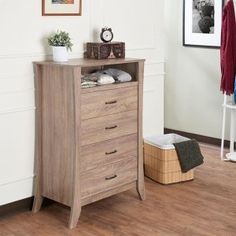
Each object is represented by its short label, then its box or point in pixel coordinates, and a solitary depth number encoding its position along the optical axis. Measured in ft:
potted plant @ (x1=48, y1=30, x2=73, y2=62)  11.76
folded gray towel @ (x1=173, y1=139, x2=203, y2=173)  14.13
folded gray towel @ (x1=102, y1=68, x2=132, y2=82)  12.33
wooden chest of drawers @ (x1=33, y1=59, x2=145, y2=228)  11.28
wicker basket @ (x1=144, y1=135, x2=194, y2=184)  14.05
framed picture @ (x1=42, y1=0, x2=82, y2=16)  12.07
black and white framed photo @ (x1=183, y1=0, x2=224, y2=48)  17.22
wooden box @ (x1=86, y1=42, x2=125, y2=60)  12.48
